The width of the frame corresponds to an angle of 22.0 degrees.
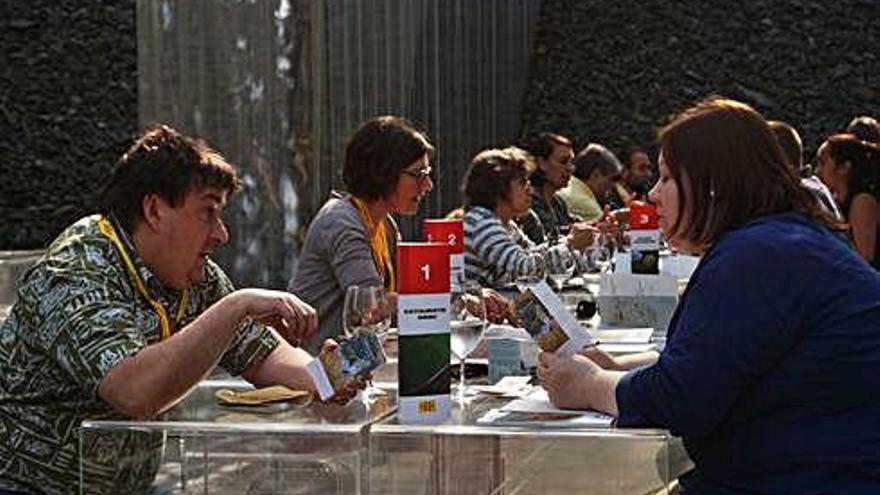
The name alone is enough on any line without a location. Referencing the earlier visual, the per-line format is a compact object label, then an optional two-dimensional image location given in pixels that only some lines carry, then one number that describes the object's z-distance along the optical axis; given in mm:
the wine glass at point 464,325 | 3719
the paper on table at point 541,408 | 3099
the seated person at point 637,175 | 15901
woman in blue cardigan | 2852
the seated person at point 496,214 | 7524
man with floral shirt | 3253
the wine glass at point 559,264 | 6523
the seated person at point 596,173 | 12420
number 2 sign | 5117
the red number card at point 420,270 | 3193
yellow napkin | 3625
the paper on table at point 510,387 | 3699
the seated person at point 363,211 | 5858
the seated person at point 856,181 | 8326
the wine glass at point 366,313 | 3600
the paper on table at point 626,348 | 4457
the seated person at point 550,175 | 10214
